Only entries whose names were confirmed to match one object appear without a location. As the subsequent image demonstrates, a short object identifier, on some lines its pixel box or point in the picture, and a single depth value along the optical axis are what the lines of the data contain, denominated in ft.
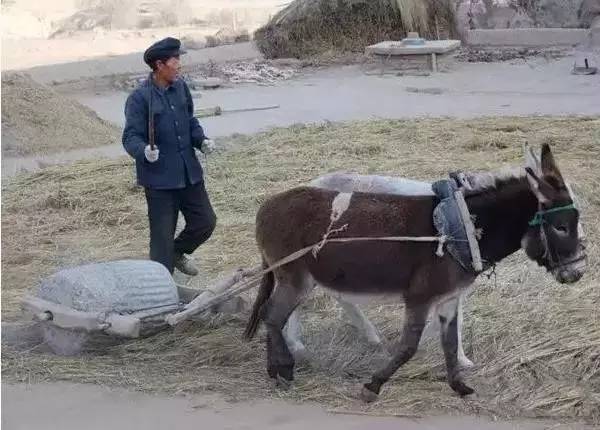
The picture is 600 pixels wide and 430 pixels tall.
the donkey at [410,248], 15.54
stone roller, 18.30
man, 20.24
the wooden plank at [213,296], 18.25
